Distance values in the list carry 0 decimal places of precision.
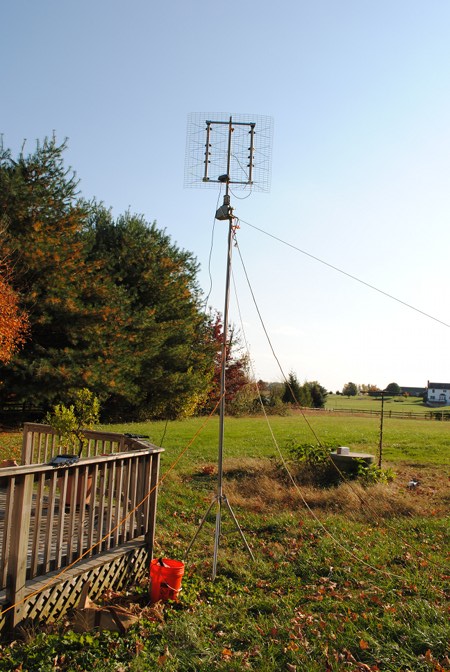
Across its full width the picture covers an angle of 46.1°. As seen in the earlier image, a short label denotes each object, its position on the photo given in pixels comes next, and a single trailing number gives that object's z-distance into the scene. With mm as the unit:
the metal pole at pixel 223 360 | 6189
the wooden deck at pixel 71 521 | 4246
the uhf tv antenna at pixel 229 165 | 7031
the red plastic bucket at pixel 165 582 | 5152
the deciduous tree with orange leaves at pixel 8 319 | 16828
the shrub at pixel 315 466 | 10711
